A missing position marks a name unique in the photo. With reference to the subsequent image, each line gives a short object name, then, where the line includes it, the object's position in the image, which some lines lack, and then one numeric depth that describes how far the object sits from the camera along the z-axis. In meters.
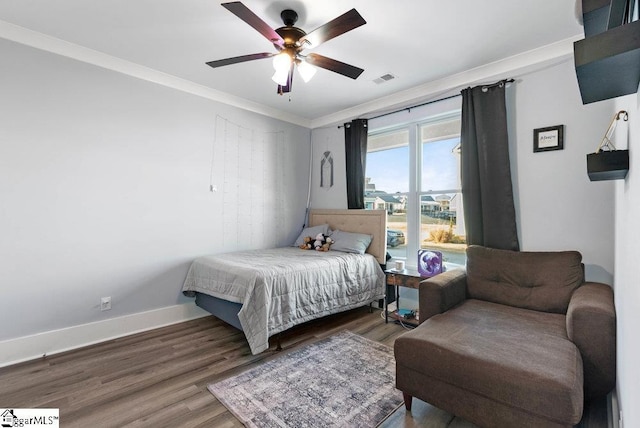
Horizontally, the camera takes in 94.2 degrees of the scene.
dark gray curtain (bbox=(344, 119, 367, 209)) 4.07
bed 2.51
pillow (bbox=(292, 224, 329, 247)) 4.18
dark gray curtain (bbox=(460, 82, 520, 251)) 2.80
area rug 1.77
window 3.37
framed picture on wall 2.58
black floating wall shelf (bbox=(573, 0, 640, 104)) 0.68
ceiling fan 1.87
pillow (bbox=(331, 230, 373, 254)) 3.67
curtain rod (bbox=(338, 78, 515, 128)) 2.82
